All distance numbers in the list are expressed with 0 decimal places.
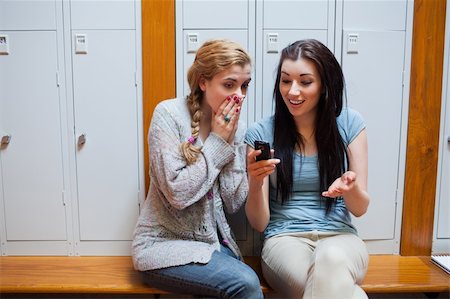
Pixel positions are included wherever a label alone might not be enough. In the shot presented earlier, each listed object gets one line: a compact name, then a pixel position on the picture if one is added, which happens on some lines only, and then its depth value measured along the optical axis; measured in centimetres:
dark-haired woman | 156
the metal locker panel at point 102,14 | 194
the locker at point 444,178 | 200
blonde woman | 152
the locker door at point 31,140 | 198
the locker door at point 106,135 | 197
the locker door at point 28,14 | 194
